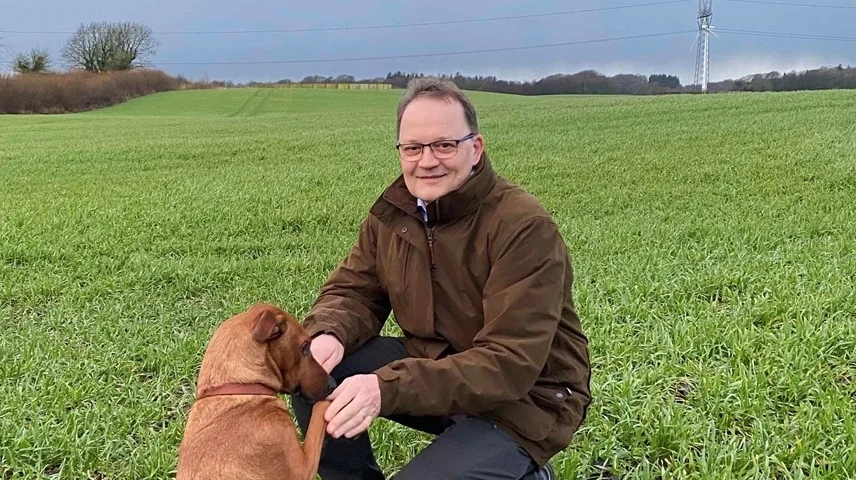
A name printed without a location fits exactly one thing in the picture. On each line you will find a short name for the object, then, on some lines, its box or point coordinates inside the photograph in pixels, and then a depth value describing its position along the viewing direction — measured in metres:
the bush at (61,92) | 51.59
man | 2.49
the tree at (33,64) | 66.90
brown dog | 2.51
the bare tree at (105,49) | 76.06
